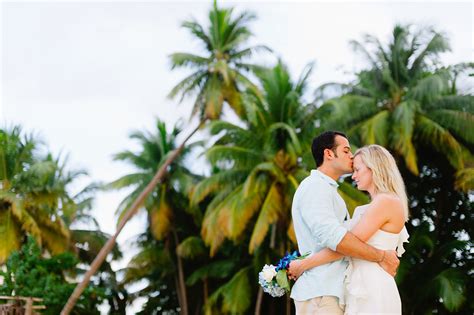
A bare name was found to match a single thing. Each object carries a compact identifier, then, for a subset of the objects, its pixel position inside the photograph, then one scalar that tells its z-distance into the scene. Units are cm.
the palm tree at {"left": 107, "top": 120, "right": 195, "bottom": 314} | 3109
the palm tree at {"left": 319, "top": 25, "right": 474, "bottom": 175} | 2377
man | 445
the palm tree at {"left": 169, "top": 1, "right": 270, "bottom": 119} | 2988
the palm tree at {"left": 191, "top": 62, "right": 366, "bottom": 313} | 2380
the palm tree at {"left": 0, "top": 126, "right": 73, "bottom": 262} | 2620
